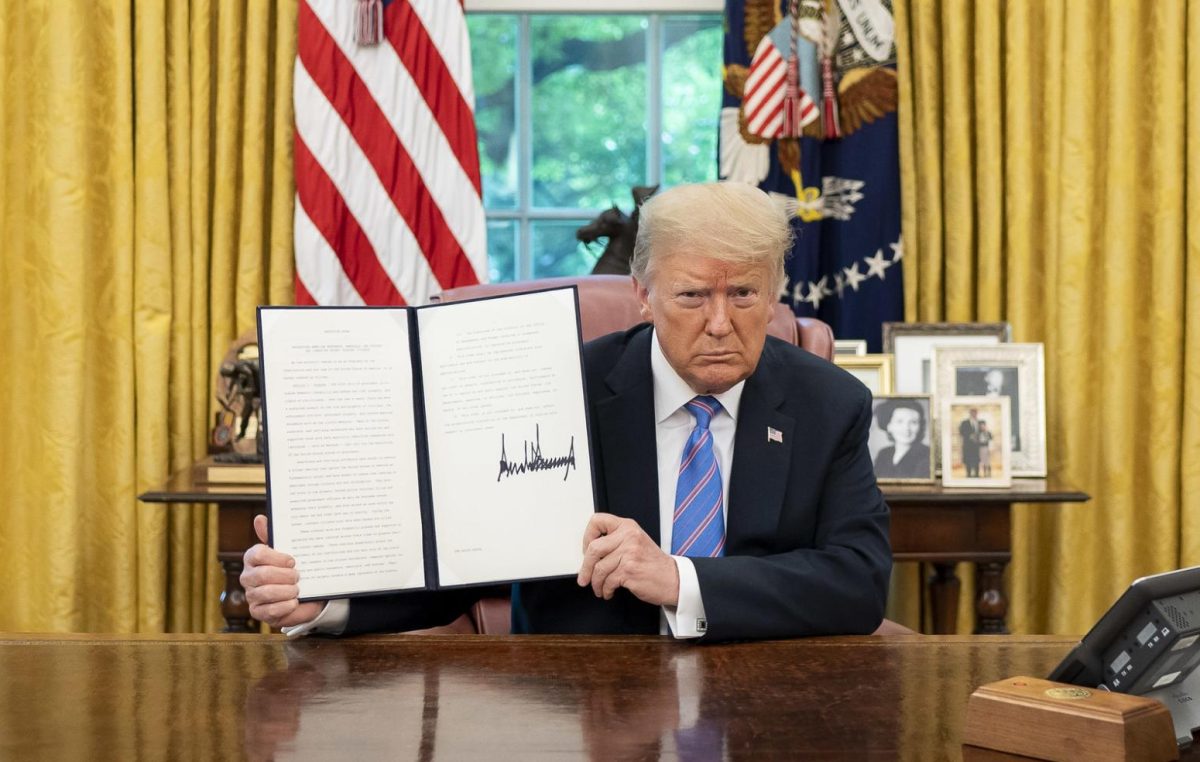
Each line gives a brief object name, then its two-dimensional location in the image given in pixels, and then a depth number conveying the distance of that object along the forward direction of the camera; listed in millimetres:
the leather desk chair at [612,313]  2545
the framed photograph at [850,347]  3520
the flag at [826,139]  3592
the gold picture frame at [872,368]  3367
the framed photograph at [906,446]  3211
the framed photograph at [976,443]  3191
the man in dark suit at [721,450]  1960
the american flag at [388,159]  3592
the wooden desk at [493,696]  1379
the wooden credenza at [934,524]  3092
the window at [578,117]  3969
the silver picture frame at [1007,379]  3324
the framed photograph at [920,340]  3467
